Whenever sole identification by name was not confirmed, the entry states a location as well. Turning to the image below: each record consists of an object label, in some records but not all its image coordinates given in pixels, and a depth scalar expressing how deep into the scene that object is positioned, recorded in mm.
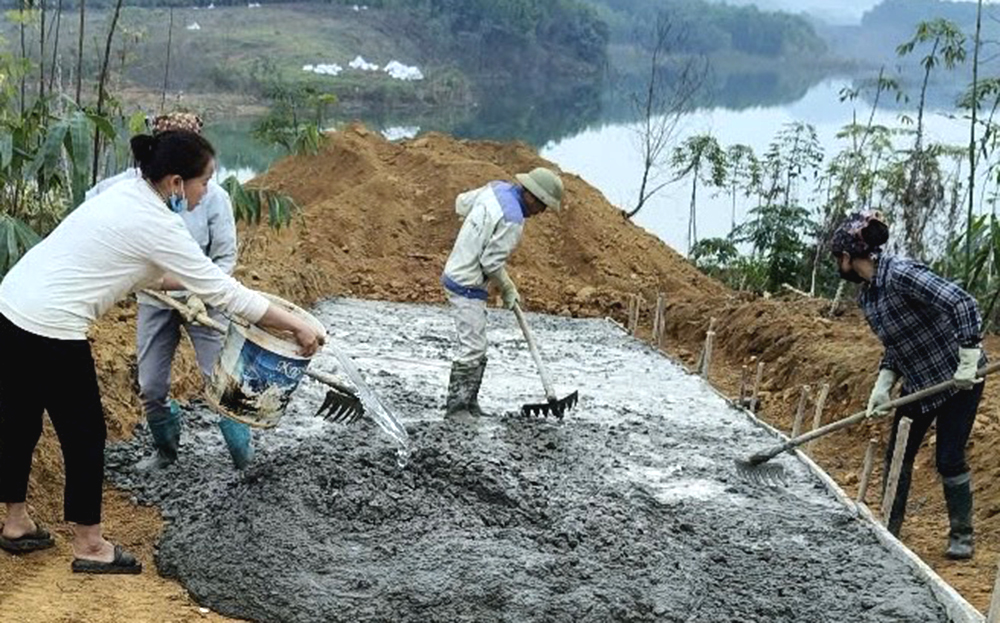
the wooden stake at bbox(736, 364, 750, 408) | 6136
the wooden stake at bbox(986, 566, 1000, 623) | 2953
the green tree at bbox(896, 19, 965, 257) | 11828
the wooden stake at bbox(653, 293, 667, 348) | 7645
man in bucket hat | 4855
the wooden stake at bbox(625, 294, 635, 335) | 8441
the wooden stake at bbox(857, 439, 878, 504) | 4160
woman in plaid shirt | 3652
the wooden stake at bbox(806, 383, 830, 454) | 4969
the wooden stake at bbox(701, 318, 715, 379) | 6496
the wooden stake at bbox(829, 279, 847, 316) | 8234
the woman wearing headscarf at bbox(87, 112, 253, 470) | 3762
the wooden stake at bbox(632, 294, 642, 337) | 8284
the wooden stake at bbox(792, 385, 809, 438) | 5117
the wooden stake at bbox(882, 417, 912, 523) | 3885
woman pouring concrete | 2881
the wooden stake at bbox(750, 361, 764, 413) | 5910
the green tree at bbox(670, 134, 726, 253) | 15188
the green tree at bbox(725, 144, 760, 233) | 15484
